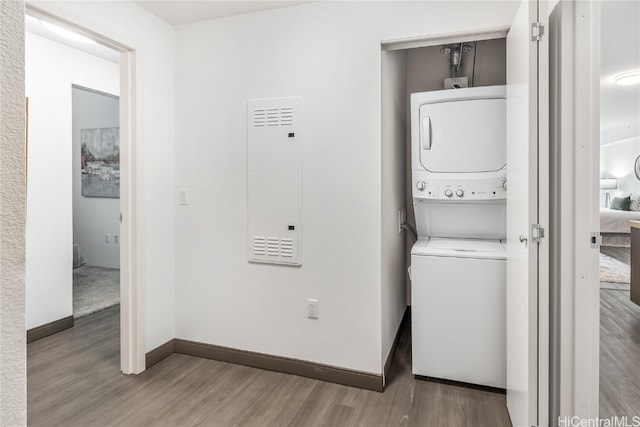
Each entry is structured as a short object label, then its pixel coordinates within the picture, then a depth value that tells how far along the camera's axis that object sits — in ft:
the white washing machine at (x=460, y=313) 7.39
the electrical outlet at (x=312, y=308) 8.12
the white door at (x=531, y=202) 5.13
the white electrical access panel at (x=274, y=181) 8.17
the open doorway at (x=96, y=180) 17.10
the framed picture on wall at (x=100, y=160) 17.03
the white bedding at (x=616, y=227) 23.11
